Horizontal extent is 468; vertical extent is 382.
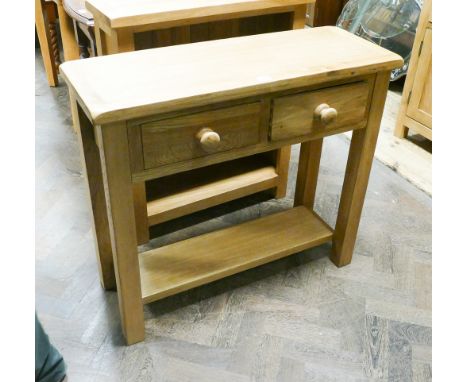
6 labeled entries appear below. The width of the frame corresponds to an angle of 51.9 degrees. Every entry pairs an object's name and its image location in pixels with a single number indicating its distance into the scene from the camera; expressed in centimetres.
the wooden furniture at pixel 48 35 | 265
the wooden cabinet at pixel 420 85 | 215
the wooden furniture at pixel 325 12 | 336
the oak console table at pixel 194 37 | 136
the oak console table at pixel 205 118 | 103
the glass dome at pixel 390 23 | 269
